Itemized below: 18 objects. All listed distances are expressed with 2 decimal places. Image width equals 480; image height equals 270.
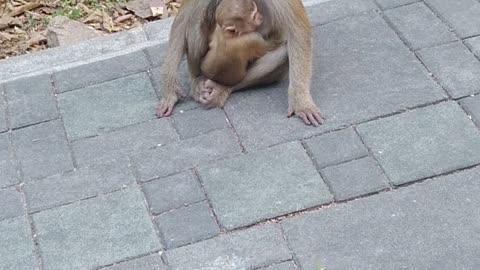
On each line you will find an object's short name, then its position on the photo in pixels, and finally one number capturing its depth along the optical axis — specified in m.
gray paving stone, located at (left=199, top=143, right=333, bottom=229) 4.14
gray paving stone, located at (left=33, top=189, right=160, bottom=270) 4.02
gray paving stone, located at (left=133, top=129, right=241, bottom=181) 4.48
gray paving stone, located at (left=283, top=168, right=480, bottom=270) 3.80
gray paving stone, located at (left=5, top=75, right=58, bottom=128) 4.99
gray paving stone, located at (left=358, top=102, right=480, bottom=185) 4.27
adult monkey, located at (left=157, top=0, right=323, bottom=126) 4.69
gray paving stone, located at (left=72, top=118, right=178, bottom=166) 4.64
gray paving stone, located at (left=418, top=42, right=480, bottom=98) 4.77
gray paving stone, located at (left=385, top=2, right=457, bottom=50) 5.14
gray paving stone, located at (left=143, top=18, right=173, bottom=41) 5.61
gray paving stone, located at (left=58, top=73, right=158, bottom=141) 4.86
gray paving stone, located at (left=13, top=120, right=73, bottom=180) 4.59
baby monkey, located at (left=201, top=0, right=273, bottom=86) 4.55
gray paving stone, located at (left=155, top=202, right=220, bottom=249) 4.05
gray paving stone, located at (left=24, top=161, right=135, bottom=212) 4.38
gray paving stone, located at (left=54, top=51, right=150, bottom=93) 5.24
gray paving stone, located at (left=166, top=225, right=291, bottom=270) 3.90
